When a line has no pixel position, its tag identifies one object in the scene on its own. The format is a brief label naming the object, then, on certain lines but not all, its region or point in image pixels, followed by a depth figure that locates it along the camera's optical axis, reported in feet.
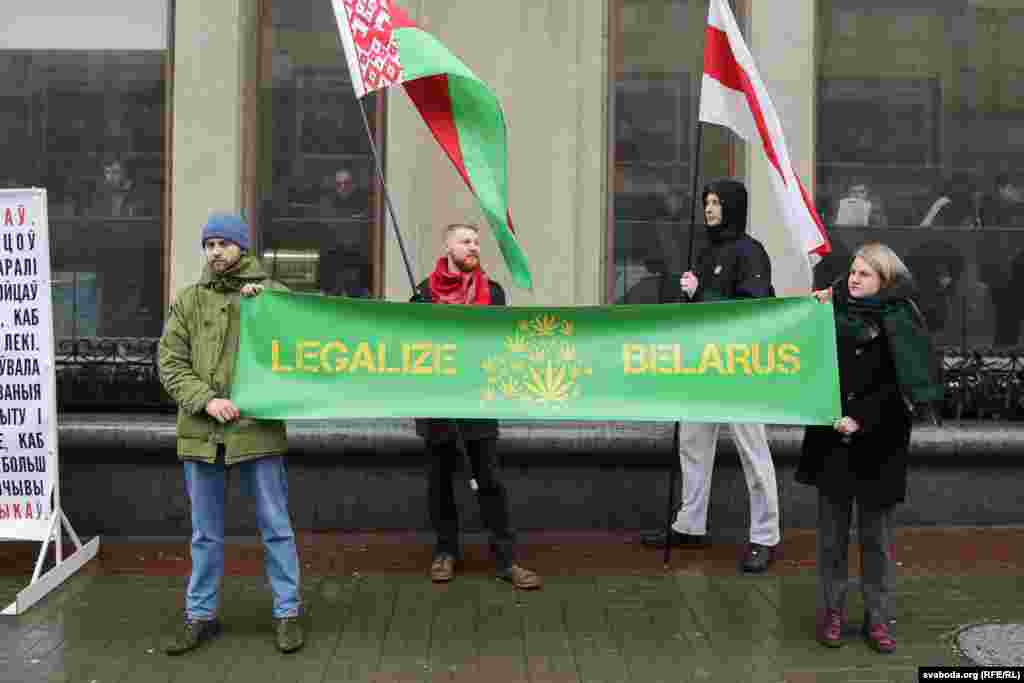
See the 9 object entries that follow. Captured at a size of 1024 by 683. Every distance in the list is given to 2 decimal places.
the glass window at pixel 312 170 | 32.53
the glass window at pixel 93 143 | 32.65
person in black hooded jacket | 25.57
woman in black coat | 20.15
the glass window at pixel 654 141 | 32.71
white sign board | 24.44
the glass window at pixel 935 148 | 33.12
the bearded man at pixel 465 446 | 24.31
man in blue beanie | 20.72
